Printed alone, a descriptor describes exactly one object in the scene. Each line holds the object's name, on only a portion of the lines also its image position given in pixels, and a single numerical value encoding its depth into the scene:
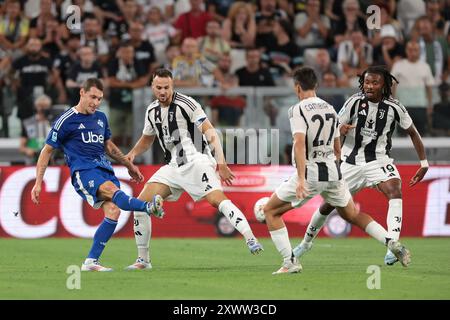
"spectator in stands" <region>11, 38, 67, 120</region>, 19.50
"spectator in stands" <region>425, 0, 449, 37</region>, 21.64
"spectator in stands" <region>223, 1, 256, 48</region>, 21.33
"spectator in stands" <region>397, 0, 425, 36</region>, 22.48
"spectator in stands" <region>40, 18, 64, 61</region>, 20.59
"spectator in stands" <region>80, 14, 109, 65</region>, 20.39
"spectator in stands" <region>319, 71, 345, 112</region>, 18.25
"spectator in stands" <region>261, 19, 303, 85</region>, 20.94
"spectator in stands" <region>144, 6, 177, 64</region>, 21.12
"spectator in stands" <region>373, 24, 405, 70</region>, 20.84
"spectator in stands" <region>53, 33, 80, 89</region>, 20.03
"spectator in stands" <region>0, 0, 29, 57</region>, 20.73
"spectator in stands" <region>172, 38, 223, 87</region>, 19.39
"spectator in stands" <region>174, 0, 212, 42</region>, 21.20
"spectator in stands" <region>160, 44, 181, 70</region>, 20.16
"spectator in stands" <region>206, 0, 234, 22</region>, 21.91
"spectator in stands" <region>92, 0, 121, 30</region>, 21.36
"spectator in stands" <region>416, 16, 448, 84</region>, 20.84
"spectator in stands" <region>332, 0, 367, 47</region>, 21.62
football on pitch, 11.39
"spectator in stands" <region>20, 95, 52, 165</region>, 18.61
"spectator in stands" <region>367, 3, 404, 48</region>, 21.28
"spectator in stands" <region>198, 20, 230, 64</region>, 20.48
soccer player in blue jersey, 11.77
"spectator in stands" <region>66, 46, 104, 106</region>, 19.52
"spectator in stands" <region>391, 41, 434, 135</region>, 18.50
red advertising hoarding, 17.36
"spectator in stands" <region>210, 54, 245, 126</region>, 18.44
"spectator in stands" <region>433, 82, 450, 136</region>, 18.56
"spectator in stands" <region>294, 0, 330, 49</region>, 21.76
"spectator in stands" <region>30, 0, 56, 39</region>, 20.88
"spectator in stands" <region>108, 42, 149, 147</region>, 18.86
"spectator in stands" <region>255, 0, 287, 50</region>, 21.41
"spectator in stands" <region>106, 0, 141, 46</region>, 21.14
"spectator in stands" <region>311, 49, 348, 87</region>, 20.17
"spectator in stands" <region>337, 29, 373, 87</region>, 20.69
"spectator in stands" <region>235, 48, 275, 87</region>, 19.89
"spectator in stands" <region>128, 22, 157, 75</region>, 20.42
